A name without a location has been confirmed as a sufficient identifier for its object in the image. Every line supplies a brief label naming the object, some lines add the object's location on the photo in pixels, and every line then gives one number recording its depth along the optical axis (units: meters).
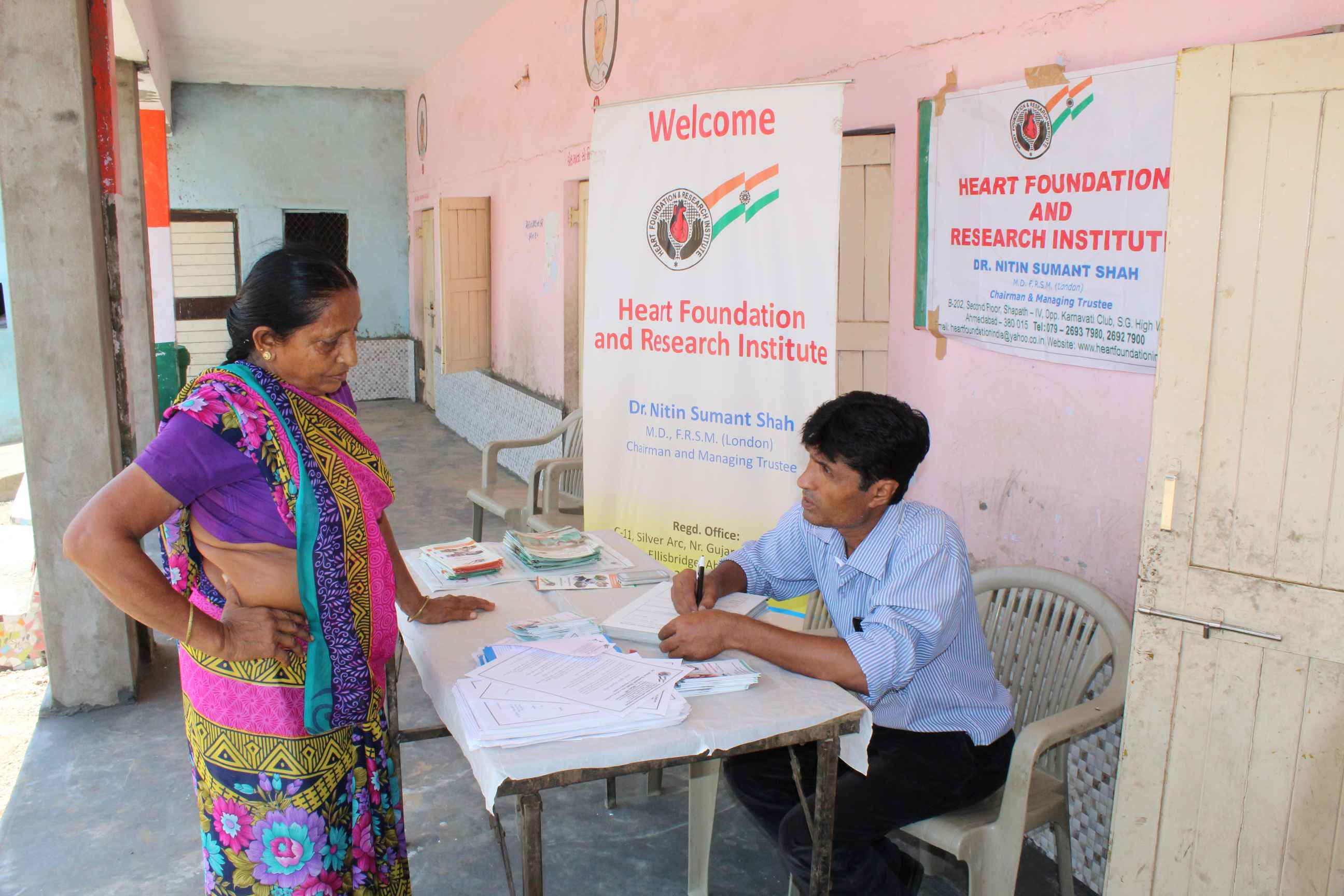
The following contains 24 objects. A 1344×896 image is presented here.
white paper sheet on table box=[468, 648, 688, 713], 1.78
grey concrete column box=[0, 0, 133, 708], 3.40
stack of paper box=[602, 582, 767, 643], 2.09
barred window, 11.41
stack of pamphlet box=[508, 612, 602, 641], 2.09
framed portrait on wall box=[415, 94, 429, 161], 10.59
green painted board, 3.13
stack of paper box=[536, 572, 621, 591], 2.44
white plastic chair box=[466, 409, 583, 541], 4.66
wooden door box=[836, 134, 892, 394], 3.36
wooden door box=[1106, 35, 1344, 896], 1.85
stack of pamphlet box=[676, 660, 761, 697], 1.86
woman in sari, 1.62
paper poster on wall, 2.44
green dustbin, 8.27
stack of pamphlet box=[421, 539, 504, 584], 2.48
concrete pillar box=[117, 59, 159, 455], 5.79
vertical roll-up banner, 3.01
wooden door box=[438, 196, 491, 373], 8.11
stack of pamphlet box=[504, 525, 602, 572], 2.57
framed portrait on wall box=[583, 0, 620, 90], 5.54
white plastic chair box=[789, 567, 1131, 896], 2.02
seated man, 1.98
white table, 1.60
